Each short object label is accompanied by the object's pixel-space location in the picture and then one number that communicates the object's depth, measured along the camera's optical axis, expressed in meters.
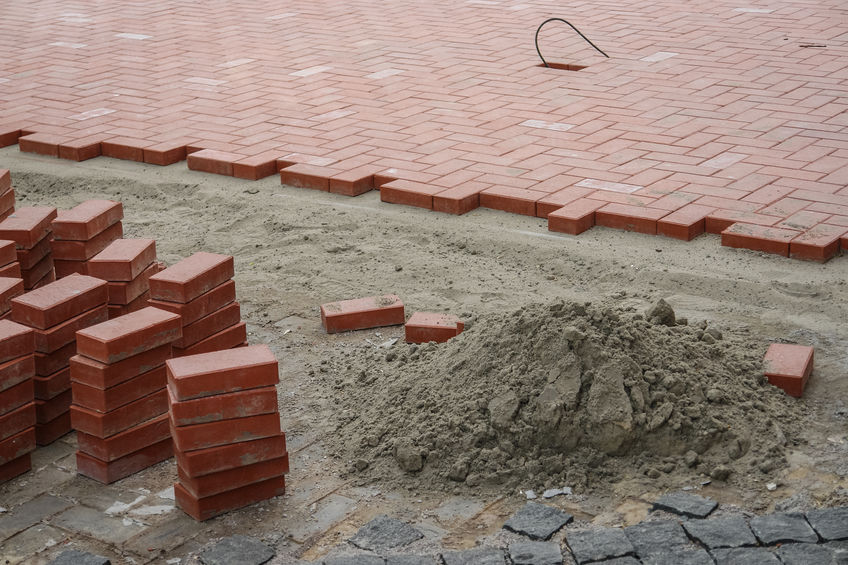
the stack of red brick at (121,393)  4.21
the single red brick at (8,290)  4.69
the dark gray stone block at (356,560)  3.64
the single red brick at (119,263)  4.82
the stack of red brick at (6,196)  5.95
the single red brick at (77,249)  5.27
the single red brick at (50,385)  4.53
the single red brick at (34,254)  5.19
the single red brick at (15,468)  4.30
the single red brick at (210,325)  4.64
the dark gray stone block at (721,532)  3.63
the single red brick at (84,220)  5.23
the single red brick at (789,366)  4.55
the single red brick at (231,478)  3.97
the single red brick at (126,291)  4.84
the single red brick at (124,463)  4.25
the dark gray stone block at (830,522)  3.63
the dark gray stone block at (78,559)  3.70
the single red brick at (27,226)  5.16
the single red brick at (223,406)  3.97
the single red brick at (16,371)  4.27
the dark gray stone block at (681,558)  3.56
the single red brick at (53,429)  4.59
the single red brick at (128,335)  4.18
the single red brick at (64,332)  4.50
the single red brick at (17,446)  4.26
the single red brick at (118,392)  4.23
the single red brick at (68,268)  5.32
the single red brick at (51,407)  4.56
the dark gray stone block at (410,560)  3.62
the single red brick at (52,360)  4.53
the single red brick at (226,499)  3.99
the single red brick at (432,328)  5.18
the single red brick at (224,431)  3.98
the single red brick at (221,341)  4.68
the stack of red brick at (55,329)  4.52
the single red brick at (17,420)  4.27
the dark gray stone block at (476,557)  3.62
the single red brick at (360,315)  5.52
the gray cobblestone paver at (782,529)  3.63
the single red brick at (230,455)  3.97
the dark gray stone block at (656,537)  3.64
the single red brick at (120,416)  4.23
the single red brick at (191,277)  4.56
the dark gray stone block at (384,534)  3.77
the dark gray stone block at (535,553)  3.60
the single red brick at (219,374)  3.96
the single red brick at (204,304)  4.58
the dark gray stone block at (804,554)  3.51
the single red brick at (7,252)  4.97
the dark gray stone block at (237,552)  3.71
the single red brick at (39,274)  5.23
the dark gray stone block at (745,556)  3.53
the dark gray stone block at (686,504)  3.83
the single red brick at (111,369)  4.20
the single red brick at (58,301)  4.51
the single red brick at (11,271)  4.97
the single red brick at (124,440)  4.23
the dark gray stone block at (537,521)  3.79
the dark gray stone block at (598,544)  3.61
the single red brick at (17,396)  4.29
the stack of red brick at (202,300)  4.57
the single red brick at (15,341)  4.27
